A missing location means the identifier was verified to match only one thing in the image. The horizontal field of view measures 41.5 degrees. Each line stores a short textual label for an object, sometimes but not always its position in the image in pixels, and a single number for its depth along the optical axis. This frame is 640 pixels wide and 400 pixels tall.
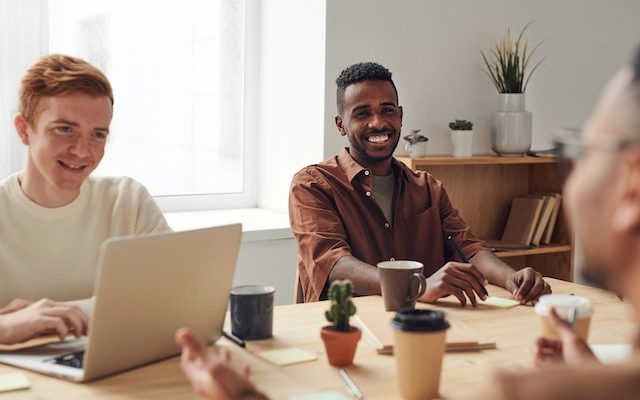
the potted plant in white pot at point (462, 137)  3.82
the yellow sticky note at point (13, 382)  1.39
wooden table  1.40
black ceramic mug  1.71
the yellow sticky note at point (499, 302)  2.05
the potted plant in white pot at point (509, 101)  3.92
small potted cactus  1.52
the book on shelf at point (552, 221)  4.03
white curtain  3.12
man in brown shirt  2.49
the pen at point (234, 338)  1.68
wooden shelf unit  3.96
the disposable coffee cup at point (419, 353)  1.36
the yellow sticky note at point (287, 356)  1.55
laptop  1.41
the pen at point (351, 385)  1.37
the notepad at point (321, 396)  1.35
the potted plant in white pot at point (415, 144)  3.66
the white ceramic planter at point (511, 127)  3.92
